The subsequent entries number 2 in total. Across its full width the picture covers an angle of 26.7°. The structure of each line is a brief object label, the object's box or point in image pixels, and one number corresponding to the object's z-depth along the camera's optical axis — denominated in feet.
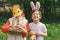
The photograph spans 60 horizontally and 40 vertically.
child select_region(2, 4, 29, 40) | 7.73
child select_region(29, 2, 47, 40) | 7.93
